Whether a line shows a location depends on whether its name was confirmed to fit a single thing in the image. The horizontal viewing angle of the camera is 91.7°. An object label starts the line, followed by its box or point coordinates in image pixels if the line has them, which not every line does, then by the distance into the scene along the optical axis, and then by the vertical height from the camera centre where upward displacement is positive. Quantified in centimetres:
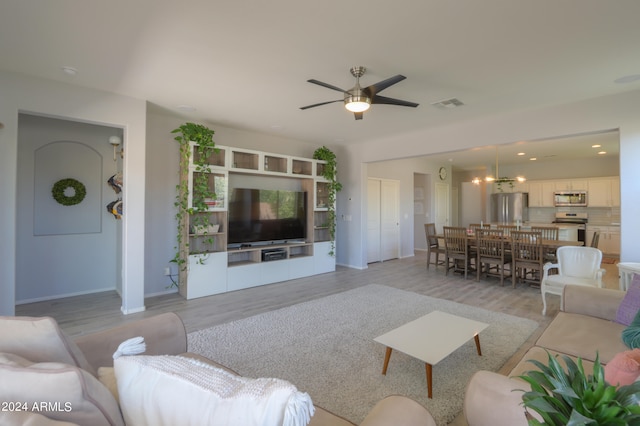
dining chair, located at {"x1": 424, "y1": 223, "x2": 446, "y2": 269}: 651 -55
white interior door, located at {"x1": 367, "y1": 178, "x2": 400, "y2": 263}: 754 -11
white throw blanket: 76 -48
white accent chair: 358 -65
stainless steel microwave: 821 +46
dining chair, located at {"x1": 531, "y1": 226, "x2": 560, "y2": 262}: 520 -39
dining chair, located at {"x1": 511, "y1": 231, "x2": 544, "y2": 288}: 488 -59
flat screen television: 518 -1
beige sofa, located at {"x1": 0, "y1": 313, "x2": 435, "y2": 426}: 77 -48
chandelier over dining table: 682 +79
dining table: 478 -44
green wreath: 448 +36
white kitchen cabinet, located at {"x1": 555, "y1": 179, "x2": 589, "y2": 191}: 820 +84
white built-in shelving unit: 468 -52
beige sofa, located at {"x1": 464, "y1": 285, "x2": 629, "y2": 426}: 124 -79
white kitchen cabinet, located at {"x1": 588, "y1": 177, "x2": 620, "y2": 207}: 774 +61
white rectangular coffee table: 220 -96
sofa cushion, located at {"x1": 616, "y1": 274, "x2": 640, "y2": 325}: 215 -63
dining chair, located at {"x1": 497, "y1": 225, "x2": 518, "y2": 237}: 597 -25
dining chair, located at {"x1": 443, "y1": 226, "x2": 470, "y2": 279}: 562 -55
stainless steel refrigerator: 886 +27
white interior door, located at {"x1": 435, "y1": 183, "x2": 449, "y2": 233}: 956 +33
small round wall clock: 974 +135
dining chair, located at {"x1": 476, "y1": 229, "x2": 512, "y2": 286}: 534 -60
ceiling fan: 298 +116
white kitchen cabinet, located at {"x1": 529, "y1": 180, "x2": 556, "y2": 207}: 877 +65
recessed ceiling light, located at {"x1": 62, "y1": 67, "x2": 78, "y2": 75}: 308 +146
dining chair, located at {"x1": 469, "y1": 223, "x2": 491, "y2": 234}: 670 -23
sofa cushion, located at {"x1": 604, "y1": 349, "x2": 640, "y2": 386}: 112 -57
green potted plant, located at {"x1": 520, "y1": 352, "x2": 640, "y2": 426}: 70 -44
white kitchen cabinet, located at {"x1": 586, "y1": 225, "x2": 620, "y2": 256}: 768 -57
